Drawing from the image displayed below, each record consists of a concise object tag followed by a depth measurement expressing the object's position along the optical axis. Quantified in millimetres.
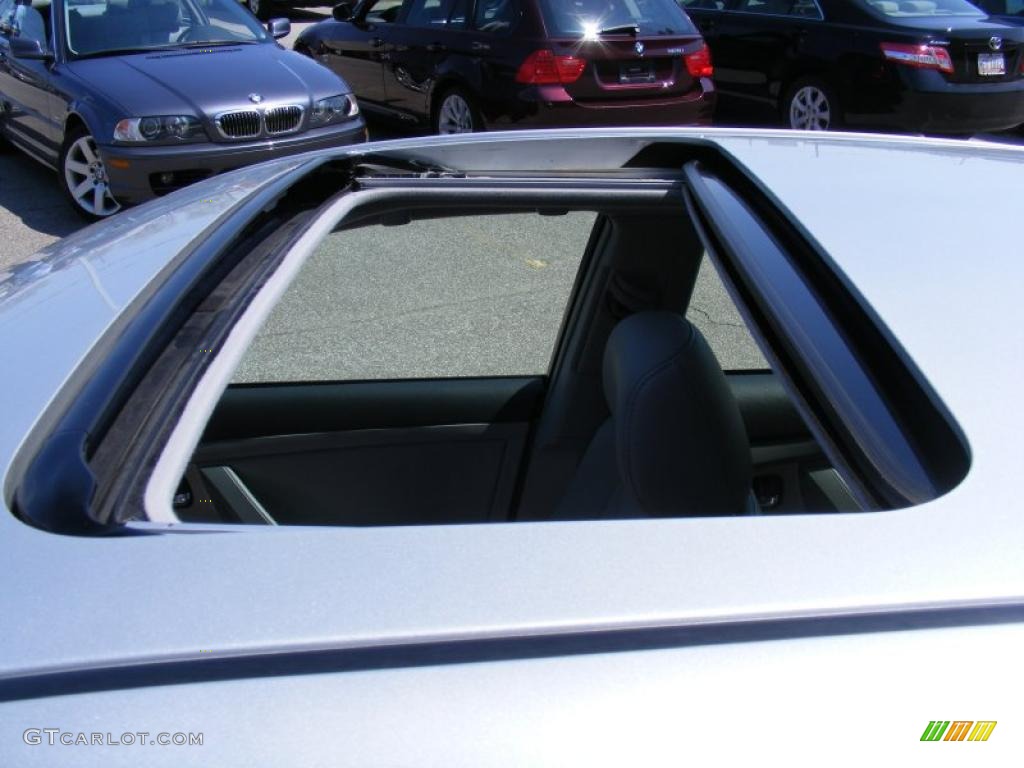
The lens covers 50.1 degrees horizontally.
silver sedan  972
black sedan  7977
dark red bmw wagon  7457
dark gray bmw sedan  6414
